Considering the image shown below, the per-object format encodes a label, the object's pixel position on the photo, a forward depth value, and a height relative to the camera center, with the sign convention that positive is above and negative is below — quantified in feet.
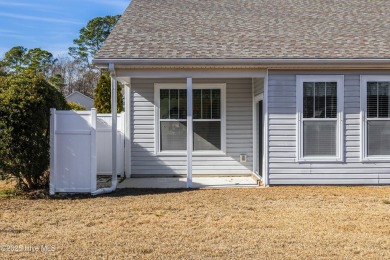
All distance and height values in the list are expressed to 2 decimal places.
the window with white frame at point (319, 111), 30.45 +1.15
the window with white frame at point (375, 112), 30.60 +1.10
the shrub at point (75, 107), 62.04 +2.86
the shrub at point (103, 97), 68.26 +4.69
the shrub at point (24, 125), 25.81 +0.06
